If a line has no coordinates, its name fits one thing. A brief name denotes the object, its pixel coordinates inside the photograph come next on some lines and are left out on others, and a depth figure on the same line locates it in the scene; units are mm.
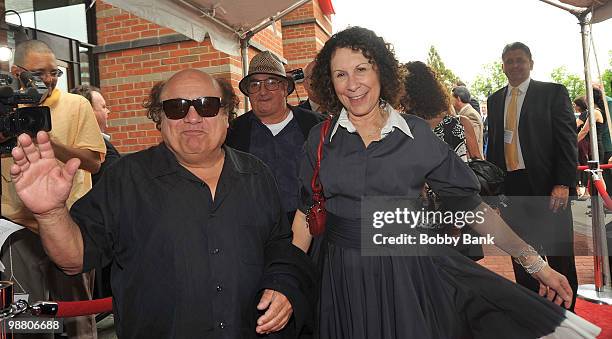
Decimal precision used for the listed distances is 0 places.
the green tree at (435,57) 39269
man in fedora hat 3666
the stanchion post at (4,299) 1793
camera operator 2805
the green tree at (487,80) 46344
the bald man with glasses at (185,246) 1917
